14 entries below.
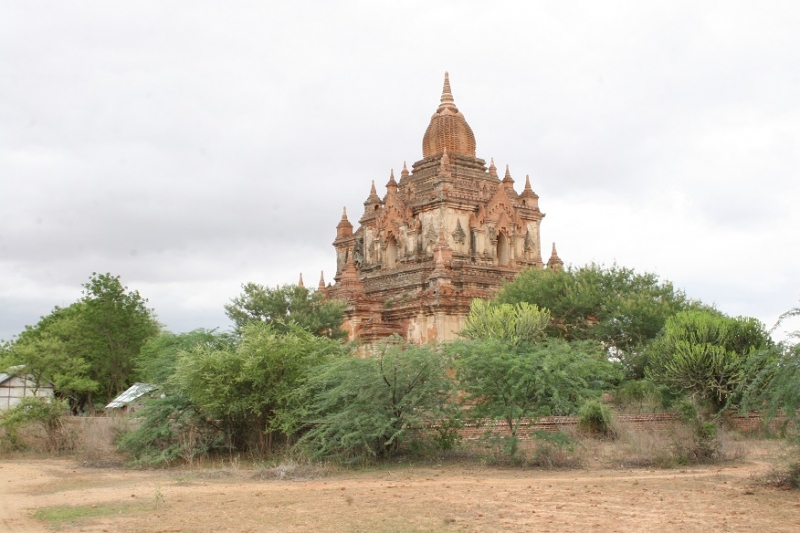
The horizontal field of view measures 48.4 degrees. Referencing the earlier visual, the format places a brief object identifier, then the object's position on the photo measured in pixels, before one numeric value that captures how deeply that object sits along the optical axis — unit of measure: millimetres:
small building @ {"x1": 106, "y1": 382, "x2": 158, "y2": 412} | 24600
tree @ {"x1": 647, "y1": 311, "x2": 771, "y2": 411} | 24156
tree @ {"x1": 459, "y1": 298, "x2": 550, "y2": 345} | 26938
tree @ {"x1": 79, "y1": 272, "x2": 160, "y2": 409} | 37938
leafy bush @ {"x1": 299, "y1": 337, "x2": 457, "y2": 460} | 18719
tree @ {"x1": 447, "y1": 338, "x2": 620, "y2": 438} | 18688
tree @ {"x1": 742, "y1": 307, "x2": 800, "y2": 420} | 14164
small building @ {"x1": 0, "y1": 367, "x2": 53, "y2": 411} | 36250
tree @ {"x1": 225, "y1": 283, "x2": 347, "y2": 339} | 30469
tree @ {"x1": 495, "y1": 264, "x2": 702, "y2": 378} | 29484
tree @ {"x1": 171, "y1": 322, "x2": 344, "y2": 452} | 20219
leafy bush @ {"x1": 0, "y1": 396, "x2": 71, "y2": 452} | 24625
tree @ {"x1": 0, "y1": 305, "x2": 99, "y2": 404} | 33562
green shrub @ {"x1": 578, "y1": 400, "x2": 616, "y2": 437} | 21531
